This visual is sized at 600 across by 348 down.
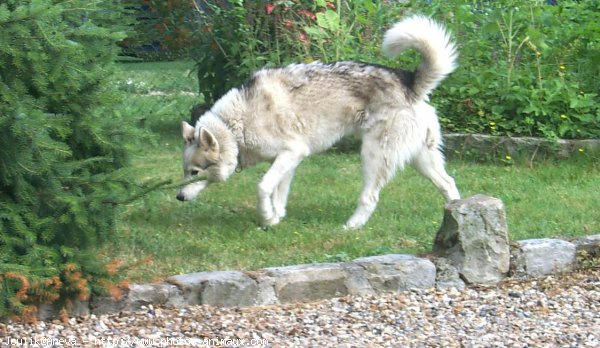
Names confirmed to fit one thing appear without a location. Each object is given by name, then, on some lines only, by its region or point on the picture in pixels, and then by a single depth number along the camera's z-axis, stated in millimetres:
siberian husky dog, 14492
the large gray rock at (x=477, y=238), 11820
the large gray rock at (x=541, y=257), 12281
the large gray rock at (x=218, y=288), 10734
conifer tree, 9648
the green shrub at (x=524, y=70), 18797
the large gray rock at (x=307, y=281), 11156
